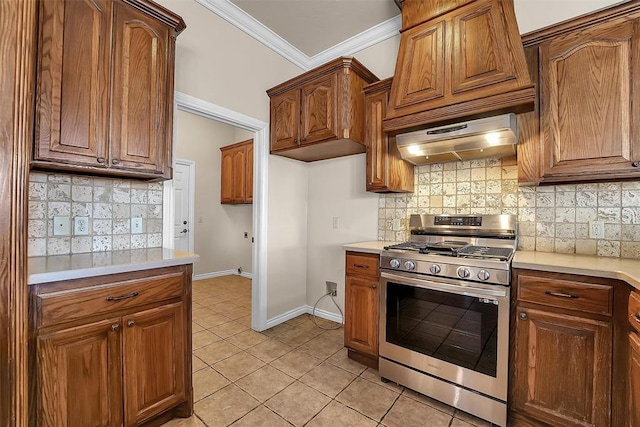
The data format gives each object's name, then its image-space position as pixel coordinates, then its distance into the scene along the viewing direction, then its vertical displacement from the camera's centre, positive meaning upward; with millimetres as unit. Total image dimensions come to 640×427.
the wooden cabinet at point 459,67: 1662 +991
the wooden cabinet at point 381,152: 2385 +547
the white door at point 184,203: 4672 +154
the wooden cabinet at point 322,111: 2418 +970
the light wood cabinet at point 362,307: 2135 -752
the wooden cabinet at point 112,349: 1167 -674
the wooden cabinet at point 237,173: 4598 +691
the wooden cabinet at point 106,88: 1330 +670
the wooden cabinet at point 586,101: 1520 +677
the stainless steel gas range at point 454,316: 1581 -659
